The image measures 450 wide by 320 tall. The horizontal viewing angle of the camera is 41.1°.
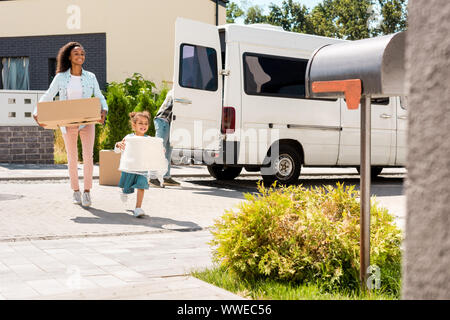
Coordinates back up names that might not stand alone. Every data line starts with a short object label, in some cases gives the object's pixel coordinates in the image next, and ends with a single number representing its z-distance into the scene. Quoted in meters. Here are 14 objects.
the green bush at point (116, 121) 15.97
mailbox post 3.10
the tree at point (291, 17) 42.34
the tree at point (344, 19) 37.84
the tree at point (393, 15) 36.06
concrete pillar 1.26
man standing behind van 10.67
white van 10.58
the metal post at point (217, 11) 24.67
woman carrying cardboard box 7.68
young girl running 7.14
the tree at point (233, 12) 52.68
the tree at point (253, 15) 50.59
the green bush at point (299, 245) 3.74
